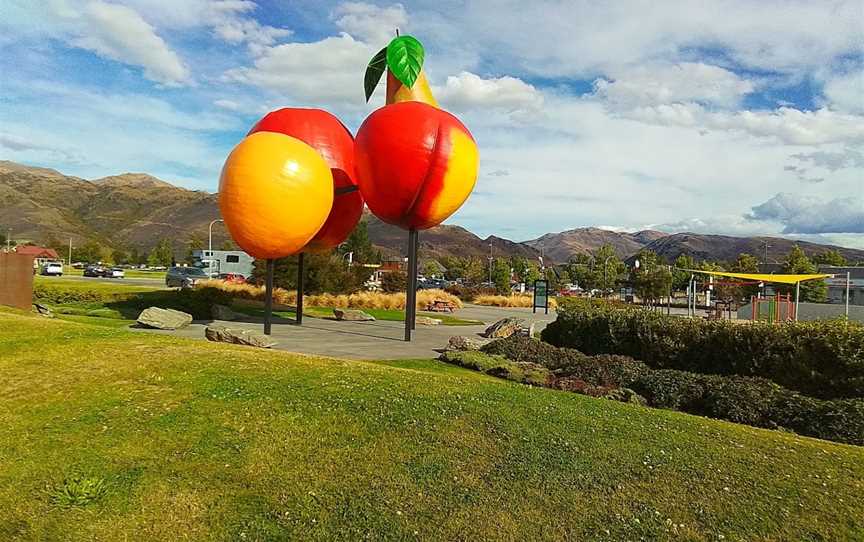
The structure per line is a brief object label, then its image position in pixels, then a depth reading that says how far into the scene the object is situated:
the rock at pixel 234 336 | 15.51
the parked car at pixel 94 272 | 63.66
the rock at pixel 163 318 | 19.17
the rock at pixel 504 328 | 21.62
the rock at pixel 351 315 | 26.42
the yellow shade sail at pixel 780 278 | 27.66
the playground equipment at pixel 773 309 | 27.78
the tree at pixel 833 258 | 73.94
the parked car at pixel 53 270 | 60.50
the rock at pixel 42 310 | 21.07
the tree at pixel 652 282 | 49.59
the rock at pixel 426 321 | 27.17
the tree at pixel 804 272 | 46.66
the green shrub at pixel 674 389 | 10.97
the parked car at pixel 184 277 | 44.43
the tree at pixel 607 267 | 67.44
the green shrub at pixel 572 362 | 12.62
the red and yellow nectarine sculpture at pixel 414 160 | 17.55
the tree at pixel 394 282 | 42.34
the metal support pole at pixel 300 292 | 23.31
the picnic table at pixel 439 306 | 36.09
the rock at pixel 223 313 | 23.98
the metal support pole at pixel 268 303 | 19.45
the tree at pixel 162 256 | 111.12
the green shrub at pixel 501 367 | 12.99
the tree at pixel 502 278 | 56.53
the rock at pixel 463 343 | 17.27
